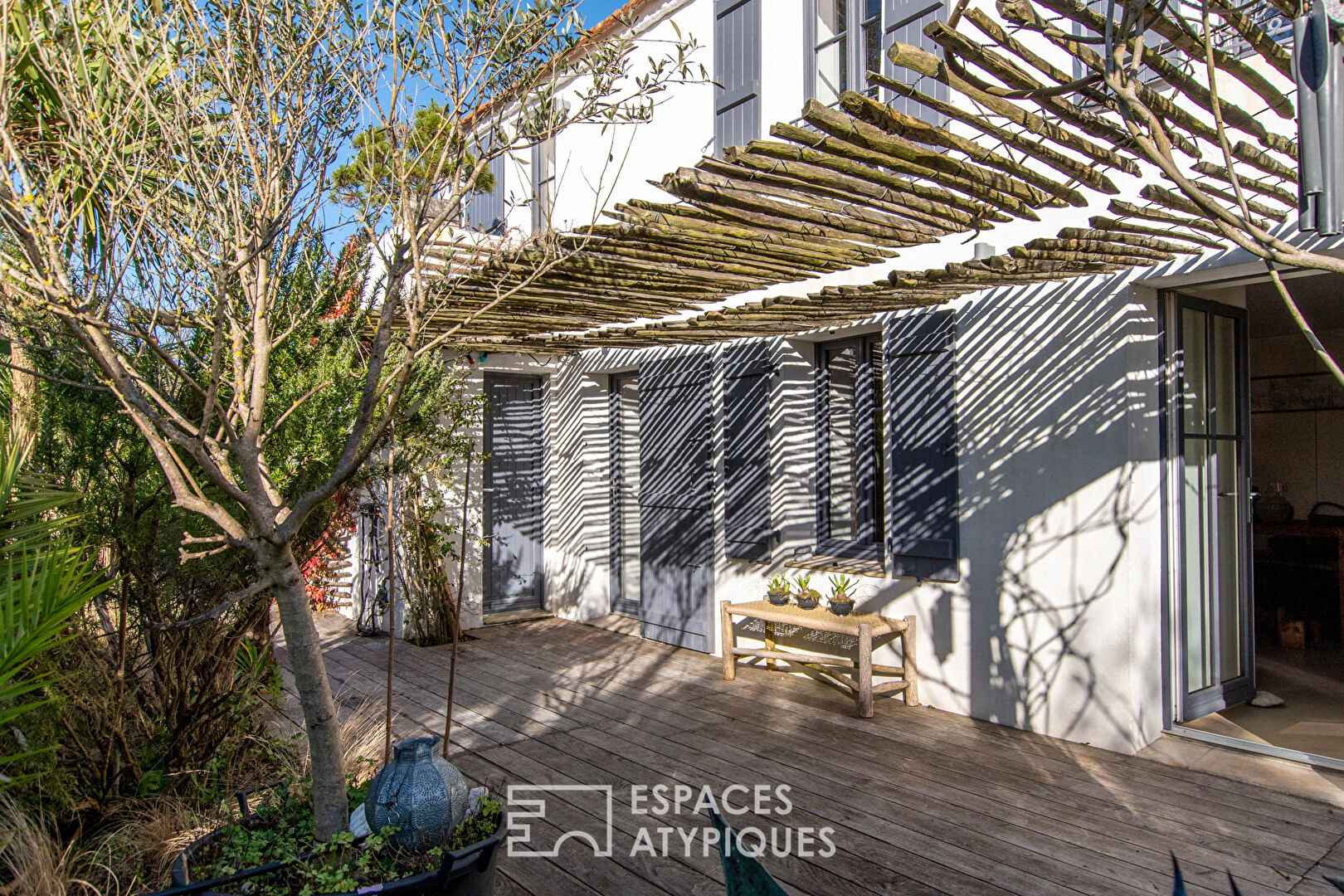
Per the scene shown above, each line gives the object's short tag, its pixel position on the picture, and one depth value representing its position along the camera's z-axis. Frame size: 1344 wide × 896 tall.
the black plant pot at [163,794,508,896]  2.12
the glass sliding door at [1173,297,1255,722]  4.47
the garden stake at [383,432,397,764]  3.00
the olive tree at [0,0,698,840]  2.05
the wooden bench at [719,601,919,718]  4.91
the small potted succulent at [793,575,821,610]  5.45
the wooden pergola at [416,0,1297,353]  2.26
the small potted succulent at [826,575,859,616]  5.20
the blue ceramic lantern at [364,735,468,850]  2.37
